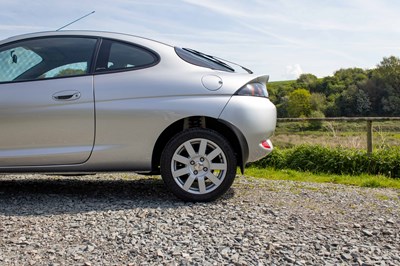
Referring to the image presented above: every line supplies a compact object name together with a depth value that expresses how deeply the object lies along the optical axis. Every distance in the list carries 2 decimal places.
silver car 4.61
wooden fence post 8.91
